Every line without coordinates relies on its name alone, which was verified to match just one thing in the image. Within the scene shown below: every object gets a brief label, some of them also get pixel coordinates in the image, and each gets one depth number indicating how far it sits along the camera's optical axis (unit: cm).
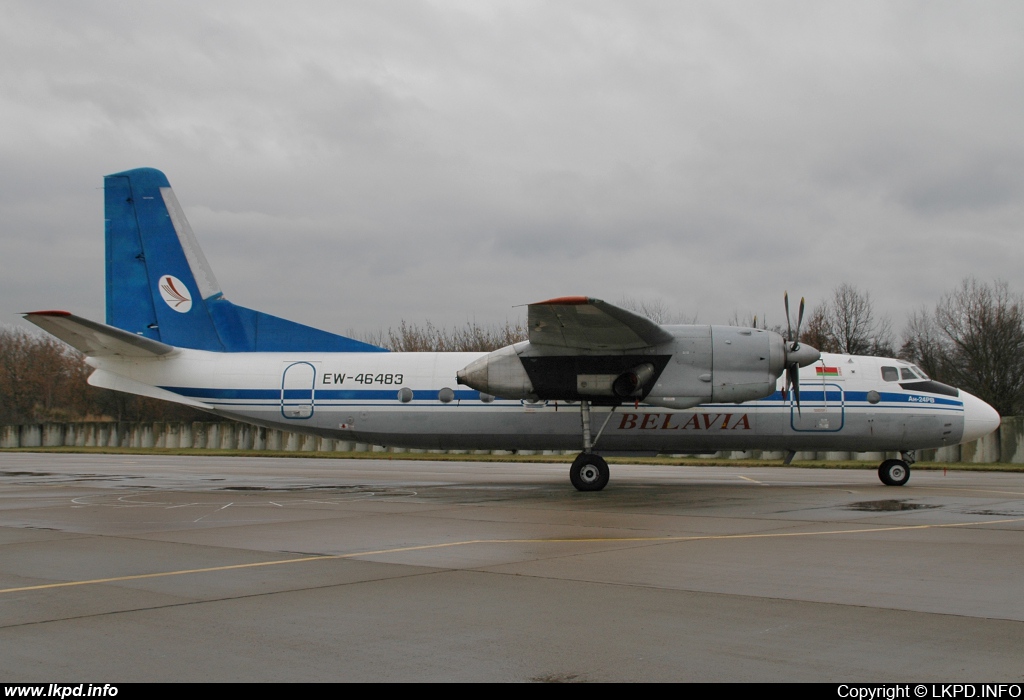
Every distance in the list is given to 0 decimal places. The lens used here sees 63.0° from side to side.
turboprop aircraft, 1755
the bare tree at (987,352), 4719
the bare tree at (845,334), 5762
